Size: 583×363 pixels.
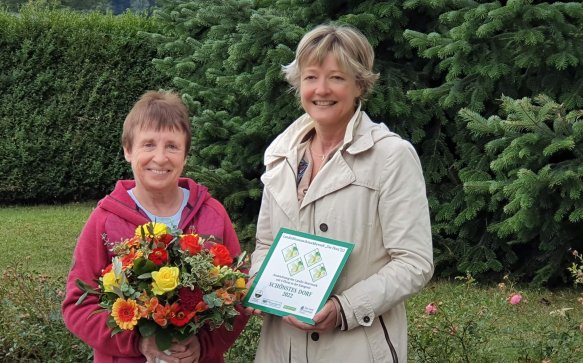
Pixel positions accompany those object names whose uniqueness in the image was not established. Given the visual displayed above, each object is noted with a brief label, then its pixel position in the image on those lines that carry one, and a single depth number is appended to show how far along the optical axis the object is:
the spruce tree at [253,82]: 7.21
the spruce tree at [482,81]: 6.36
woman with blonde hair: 2.99
